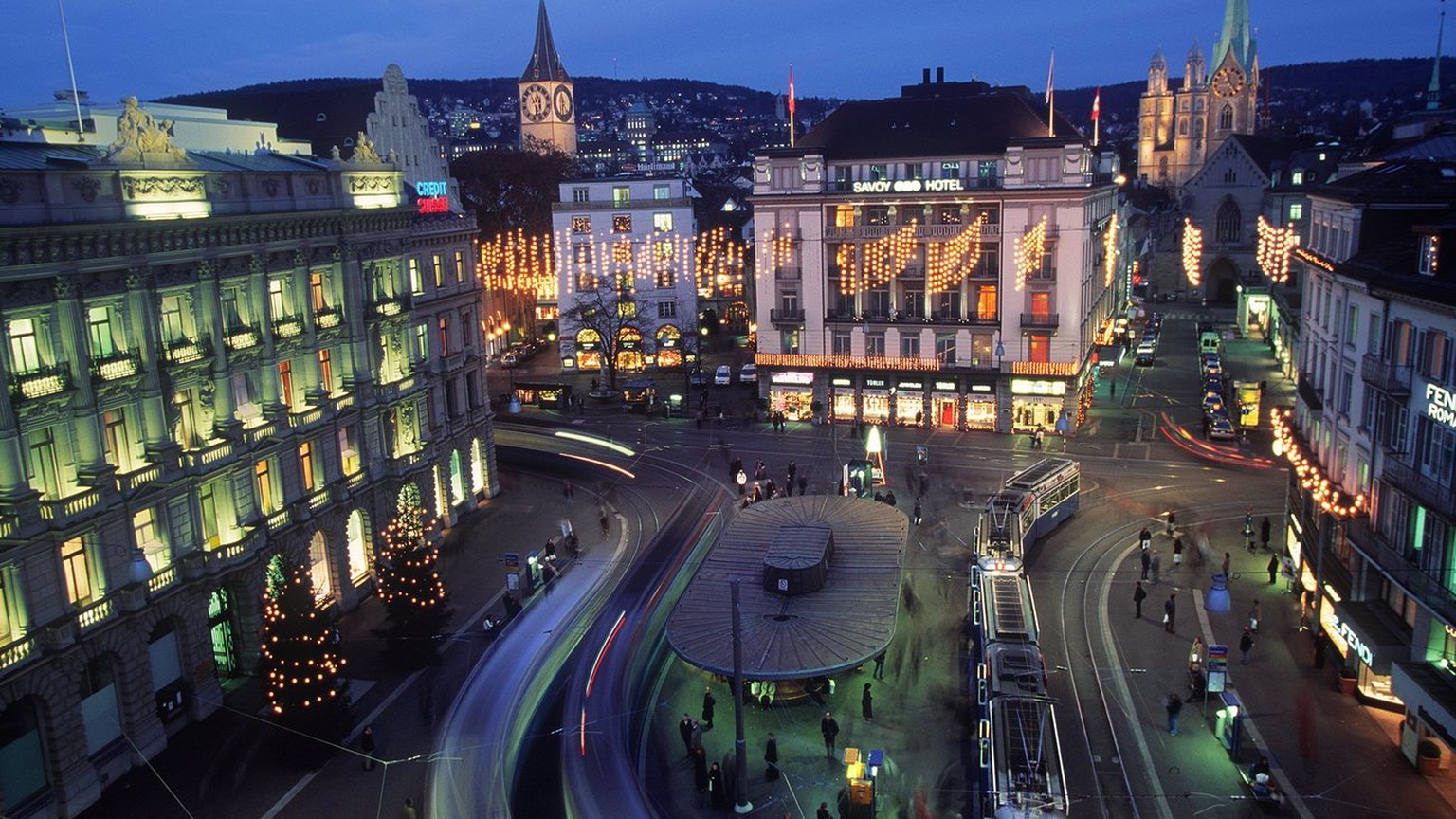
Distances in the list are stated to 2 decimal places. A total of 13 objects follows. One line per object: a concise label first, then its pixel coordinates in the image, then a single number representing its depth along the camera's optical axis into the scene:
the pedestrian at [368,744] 30.41
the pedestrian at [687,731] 29.12
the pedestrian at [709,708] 30.88
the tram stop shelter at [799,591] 30.31
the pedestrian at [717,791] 27.14
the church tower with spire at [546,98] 192.50
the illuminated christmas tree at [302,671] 30.33
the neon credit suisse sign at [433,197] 50.39
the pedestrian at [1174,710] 30.14
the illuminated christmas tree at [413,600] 36.59
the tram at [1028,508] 37.97
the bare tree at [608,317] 81.19
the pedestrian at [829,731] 29.06
